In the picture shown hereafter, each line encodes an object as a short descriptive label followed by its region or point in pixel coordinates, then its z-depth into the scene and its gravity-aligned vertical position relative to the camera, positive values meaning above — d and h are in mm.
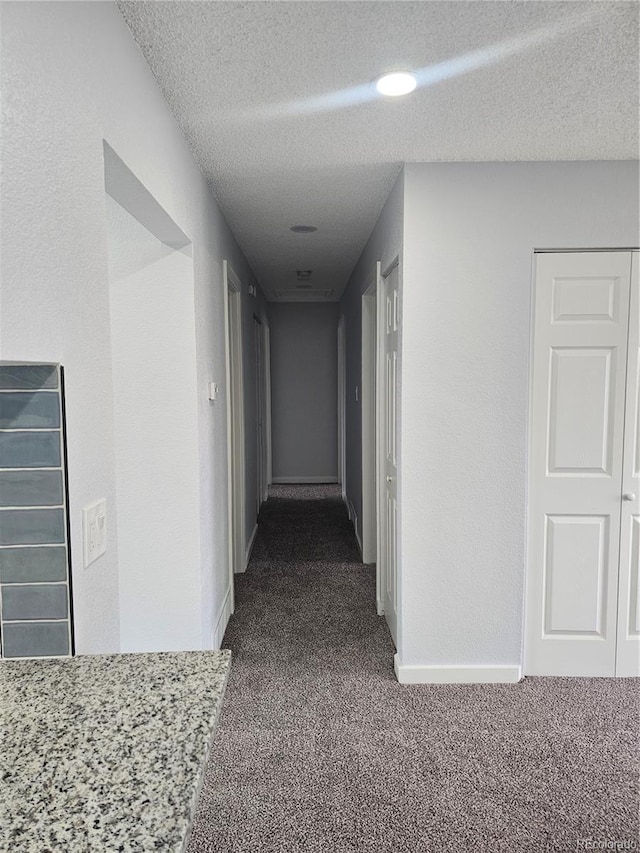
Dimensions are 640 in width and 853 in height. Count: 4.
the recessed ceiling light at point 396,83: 1786 +961
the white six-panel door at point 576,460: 2611 -354
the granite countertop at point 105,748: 700 -538
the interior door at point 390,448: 3074 -368
